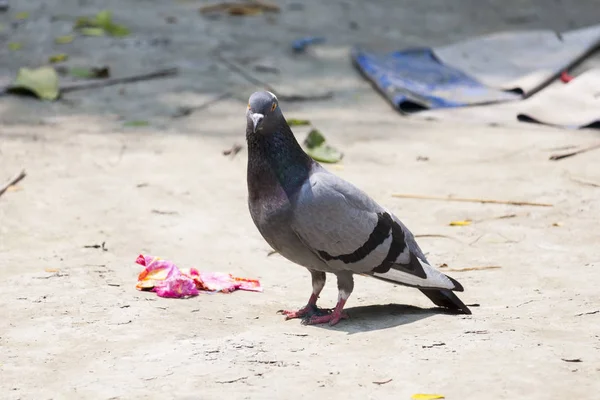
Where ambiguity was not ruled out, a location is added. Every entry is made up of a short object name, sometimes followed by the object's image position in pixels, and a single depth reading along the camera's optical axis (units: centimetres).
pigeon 743
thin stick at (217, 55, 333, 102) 1514
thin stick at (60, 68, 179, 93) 1520
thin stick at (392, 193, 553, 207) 1088
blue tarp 1473
